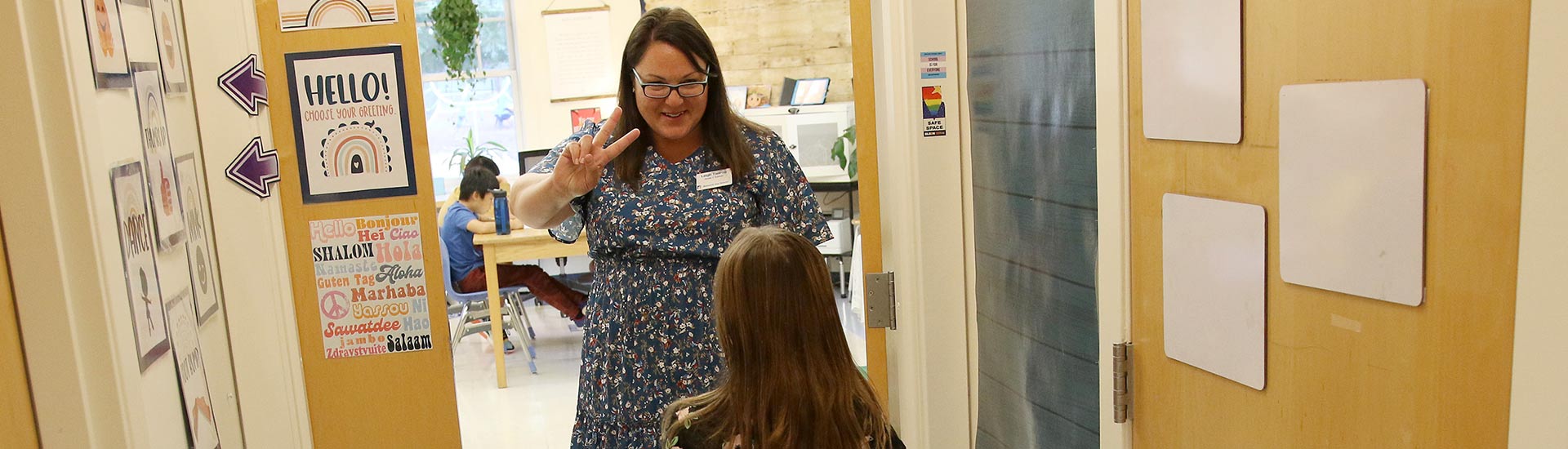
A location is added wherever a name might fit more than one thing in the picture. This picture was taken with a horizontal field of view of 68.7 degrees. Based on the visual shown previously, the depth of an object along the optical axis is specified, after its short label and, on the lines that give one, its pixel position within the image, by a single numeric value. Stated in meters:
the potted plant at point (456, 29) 7.33
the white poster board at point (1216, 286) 1.21
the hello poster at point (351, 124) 2.08
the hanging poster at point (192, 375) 1.66
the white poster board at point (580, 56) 8.14
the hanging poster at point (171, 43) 1.78
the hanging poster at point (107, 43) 1.36
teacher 2.14
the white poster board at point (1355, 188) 0.98
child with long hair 1.57
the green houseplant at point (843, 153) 7.40
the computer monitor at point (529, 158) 6.89
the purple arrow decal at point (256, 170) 2.02
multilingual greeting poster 2.15
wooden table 5.77
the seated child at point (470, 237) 5.97
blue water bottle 5.86
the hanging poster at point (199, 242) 1.85
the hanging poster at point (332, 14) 2.06
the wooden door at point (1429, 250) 0.90
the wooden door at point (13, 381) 1.19
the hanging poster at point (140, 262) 1.38
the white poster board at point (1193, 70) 1.20
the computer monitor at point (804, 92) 7.64
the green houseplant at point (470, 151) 8.14
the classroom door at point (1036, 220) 1.73
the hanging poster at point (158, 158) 1.60
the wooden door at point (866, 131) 2.26
